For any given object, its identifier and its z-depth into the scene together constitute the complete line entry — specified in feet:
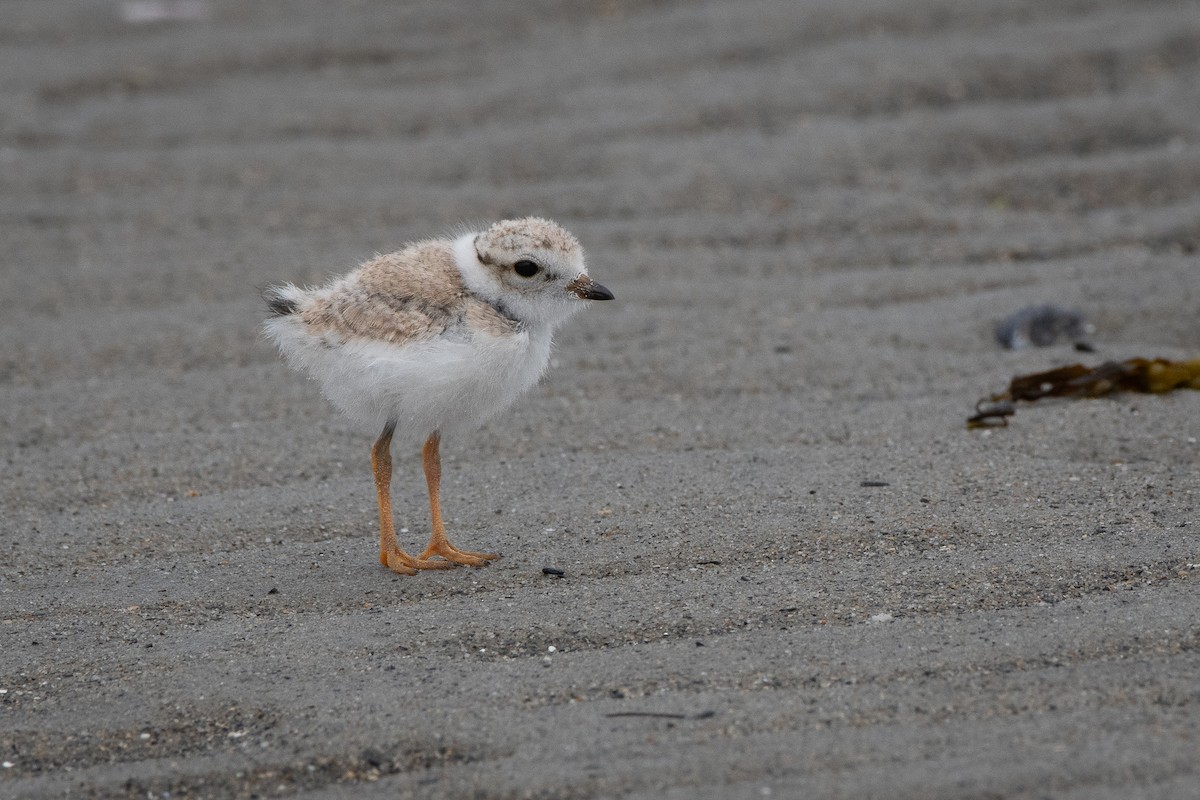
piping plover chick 24.58
